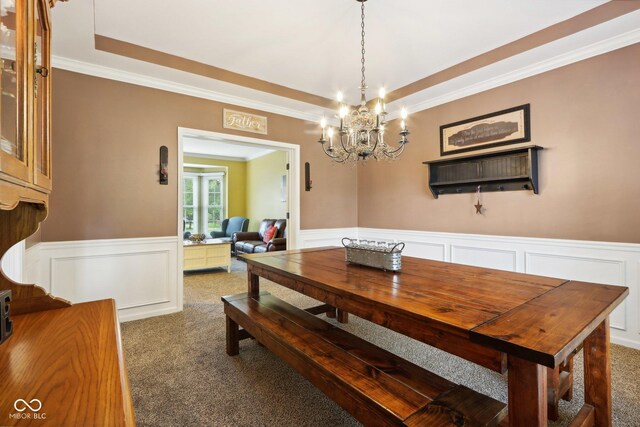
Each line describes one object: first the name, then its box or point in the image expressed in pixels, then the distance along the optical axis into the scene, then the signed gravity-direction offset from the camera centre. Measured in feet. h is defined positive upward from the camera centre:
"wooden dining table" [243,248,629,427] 3.17 -1.28
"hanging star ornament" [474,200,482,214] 11.29 +0.24
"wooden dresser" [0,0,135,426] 2.20 -1.32
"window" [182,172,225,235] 27.53 +1.32
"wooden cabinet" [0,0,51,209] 2.40 +1.10
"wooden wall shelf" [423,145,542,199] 9.81 +1.53
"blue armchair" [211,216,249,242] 25.16 -1.01
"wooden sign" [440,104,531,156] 10.19 +3.05
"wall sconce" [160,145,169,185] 10.78 +1.81
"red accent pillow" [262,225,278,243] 19.83 -1.24
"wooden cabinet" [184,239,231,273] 17.03 -2.33
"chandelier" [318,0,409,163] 7.72 +2.24
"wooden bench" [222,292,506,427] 3.61 -2.38
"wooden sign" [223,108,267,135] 12.23 +3.93
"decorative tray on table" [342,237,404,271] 6.28 -0.88
